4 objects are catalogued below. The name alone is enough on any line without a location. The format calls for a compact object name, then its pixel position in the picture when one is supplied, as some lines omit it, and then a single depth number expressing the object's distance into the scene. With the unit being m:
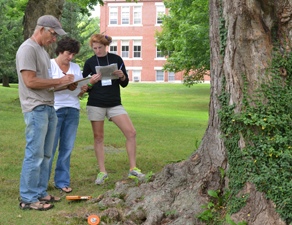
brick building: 45.03
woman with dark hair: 5.02
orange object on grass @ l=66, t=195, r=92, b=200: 4.41
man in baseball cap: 4.12
